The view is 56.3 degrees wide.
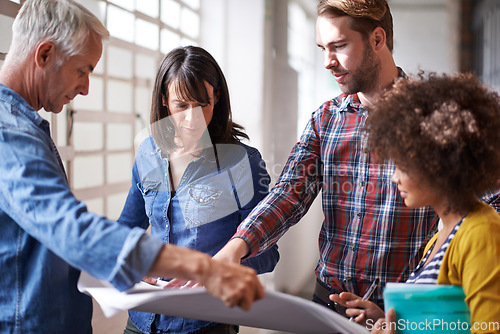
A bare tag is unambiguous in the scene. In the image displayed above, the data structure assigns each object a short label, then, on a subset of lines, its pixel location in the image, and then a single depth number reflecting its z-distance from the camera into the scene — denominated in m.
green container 0.83
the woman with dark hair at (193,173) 1.30
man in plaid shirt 1.27
